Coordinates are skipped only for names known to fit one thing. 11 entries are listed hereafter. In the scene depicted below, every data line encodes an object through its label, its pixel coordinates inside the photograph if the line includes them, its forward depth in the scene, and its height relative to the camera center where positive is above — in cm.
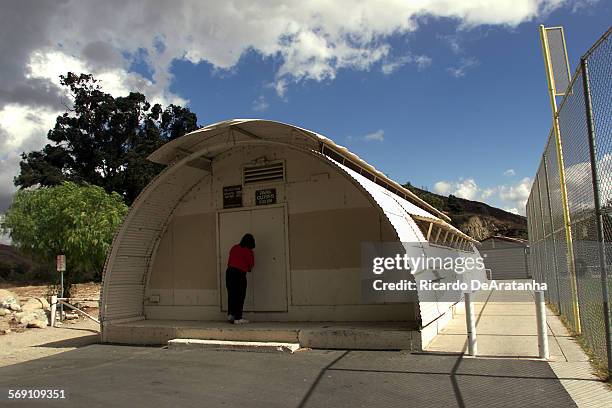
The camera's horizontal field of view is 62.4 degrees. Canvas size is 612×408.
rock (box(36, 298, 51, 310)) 1666 -123
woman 998 -41
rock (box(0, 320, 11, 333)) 1321 -159
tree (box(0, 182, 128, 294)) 1655 +134
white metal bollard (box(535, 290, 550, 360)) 683 -121
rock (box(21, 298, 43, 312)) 1611 -126
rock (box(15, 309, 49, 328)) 1398 -146
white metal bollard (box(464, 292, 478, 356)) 725 -110
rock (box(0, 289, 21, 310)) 1656 -112
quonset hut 964 +47
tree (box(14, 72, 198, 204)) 3816 +978
